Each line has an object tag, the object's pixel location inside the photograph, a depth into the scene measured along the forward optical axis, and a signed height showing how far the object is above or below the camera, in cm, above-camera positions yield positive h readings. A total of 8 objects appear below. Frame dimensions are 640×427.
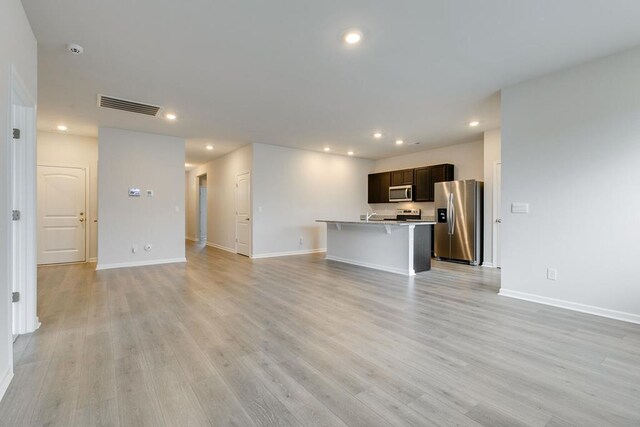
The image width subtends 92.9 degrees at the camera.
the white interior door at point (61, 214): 613 -5
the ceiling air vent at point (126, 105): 428 +158
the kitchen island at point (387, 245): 515 -59
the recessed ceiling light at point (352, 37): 271 +161
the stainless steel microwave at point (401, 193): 784 +53
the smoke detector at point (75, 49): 291 +159
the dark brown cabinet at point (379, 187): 854 +75
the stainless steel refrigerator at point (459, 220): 617 -15
